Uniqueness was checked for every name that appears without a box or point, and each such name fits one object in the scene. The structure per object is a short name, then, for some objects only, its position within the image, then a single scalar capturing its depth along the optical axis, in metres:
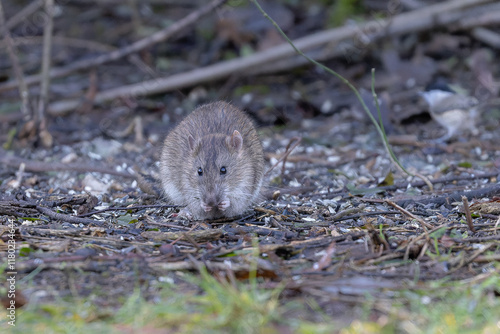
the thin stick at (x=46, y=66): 15.50
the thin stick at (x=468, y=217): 8.04
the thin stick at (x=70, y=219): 9.52
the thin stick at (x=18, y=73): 14.96
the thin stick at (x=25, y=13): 17.10
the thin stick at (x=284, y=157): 12.17
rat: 10.35
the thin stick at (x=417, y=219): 8.63
